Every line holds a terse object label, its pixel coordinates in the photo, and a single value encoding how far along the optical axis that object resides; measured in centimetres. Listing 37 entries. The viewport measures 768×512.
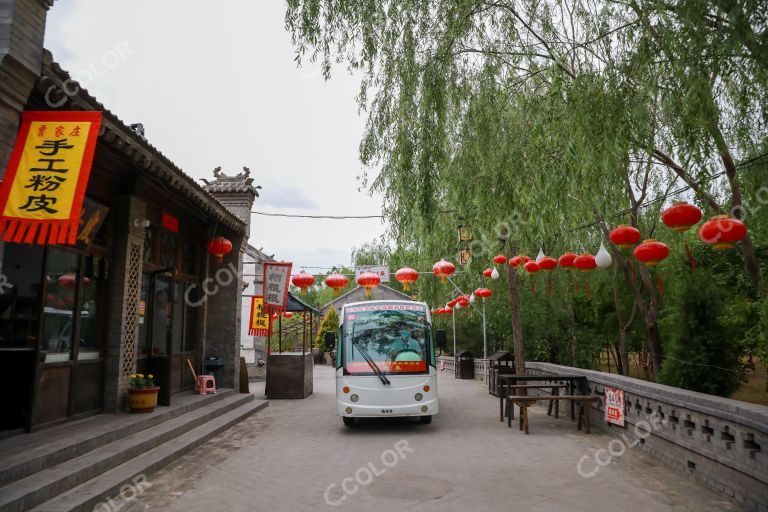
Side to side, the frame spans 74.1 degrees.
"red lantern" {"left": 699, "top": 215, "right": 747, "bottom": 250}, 488
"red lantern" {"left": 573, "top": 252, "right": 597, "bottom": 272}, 806
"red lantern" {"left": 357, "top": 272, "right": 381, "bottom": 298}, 1284
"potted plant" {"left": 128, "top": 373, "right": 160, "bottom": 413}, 814
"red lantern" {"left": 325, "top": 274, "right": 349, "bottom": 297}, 1384
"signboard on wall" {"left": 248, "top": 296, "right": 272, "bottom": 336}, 1834
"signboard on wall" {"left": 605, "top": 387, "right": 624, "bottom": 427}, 795
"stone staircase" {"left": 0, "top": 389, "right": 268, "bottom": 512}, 468
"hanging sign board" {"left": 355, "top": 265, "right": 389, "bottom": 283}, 2005
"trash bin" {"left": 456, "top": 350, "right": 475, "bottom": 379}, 2161
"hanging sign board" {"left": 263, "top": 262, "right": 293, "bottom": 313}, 1351
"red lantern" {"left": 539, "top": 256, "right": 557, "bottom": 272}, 917
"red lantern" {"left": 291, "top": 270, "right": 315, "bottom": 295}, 1357
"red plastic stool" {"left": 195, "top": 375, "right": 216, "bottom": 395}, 1112
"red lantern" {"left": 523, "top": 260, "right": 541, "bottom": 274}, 979
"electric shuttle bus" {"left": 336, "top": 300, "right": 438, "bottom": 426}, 917
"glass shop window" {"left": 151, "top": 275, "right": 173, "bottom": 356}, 1003
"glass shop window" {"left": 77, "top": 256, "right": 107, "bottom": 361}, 770
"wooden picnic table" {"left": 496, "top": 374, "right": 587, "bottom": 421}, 962
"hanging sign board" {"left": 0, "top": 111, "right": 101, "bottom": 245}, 448
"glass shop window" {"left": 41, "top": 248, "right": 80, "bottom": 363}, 680
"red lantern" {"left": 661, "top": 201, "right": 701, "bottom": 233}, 538
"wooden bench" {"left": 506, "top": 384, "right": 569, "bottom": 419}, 963
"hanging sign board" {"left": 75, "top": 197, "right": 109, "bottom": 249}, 735
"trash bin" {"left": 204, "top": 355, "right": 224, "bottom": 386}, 1198
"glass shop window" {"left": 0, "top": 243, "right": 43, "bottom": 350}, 619
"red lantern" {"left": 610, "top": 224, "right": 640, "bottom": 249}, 650
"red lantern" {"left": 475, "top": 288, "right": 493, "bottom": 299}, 1426
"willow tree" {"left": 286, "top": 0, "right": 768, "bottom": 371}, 544
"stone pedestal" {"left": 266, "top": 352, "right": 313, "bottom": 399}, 1411
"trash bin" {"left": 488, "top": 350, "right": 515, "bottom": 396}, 1462
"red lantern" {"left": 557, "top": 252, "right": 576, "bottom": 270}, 836
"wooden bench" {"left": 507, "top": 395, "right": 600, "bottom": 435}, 878
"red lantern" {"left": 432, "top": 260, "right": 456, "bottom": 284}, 1230
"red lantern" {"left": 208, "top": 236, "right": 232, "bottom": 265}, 1165
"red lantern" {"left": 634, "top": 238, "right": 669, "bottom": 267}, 621
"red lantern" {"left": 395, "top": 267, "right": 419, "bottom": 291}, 1300
